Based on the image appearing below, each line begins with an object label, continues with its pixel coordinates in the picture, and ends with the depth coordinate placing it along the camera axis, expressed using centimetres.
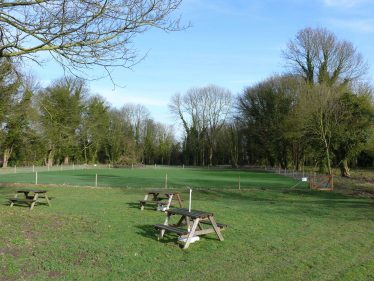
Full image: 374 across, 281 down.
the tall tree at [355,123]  3556
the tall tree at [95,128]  6306
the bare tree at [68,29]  693
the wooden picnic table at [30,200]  1420
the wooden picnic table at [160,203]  1355
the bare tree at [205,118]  7719
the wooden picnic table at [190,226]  788
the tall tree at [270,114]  5588
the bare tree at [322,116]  3531
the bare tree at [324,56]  4838
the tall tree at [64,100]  5144
